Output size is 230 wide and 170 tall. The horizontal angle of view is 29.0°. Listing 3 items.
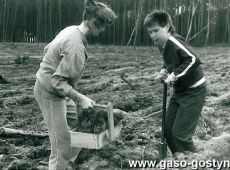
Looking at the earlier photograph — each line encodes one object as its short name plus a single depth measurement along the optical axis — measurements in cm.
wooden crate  406
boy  461
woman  397
